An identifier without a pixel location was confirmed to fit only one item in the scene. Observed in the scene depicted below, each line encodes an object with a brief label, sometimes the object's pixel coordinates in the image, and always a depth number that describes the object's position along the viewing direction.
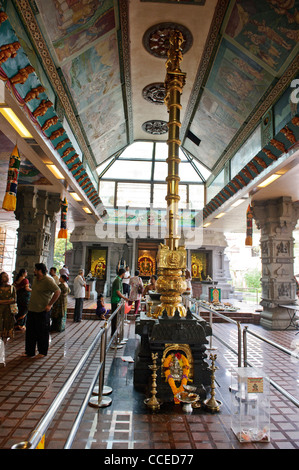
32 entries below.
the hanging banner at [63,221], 6.95
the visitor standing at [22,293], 6.38
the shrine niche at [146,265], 14.93
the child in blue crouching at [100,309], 8.48
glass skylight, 12.77
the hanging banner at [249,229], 7.00
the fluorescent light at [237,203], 8.09
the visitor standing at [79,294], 7.95
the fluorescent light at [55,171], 5.80
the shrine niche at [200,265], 14.80
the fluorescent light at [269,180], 5.83
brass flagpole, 3.69
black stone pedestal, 3.45
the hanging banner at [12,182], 3.88
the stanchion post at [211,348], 5.39
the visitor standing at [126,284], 9.61
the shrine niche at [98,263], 14.41
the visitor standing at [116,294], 5.83
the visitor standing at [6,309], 4.91
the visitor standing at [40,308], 4.45
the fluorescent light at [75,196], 7.86
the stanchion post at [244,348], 3.34
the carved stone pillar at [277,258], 7.90
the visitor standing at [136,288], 8.04
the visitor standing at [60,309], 6.55
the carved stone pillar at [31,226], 7.30
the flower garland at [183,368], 3.27
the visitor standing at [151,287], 7.59
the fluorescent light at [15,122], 3.76
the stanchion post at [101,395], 3.01
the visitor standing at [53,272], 6.69
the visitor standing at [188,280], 8.64
